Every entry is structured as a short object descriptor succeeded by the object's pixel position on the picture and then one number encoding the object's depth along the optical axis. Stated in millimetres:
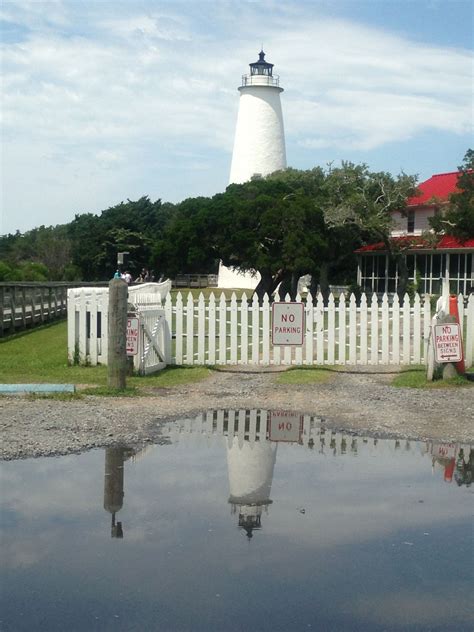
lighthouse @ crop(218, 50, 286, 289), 68500
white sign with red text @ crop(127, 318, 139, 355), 15055
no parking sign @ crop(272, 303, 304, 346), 16672
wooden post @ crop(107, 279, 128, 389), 13492
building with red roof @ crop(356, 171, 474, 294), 49000
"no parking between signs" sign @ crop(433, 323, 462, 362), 14328
